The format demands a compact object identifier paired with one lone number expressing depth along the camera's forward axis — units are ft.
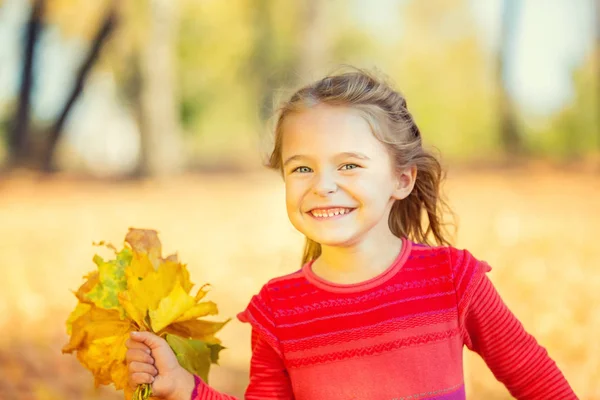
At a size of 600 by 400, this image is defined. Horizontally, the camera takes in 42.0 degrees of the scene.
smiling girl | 6.20
